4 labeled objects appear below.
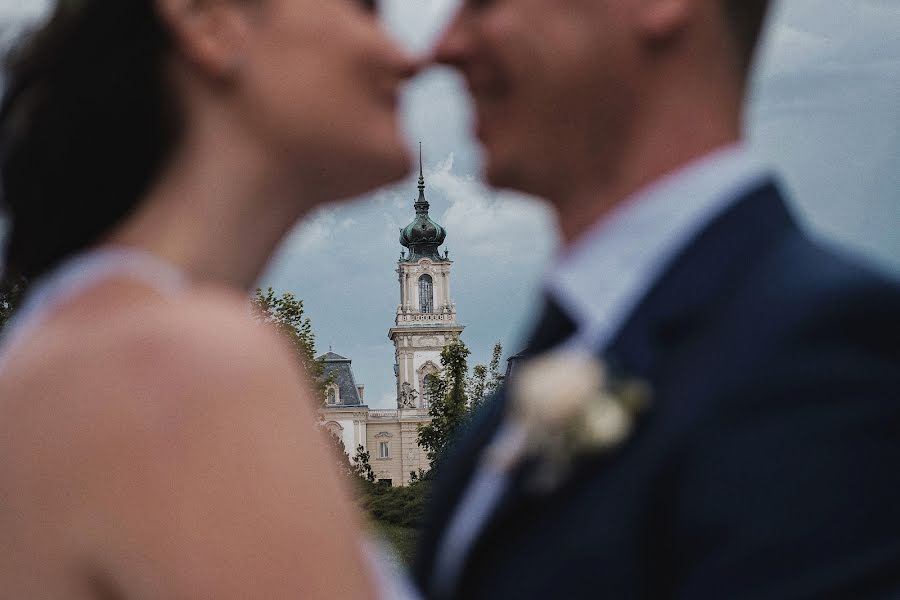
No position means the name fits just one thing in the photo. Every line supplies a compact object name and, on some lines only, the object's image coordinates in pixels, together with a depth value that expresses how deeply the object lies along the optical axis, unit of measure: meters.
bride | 1.41
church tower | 88.19
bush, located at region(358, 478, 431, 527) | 34.78
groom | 1.48
